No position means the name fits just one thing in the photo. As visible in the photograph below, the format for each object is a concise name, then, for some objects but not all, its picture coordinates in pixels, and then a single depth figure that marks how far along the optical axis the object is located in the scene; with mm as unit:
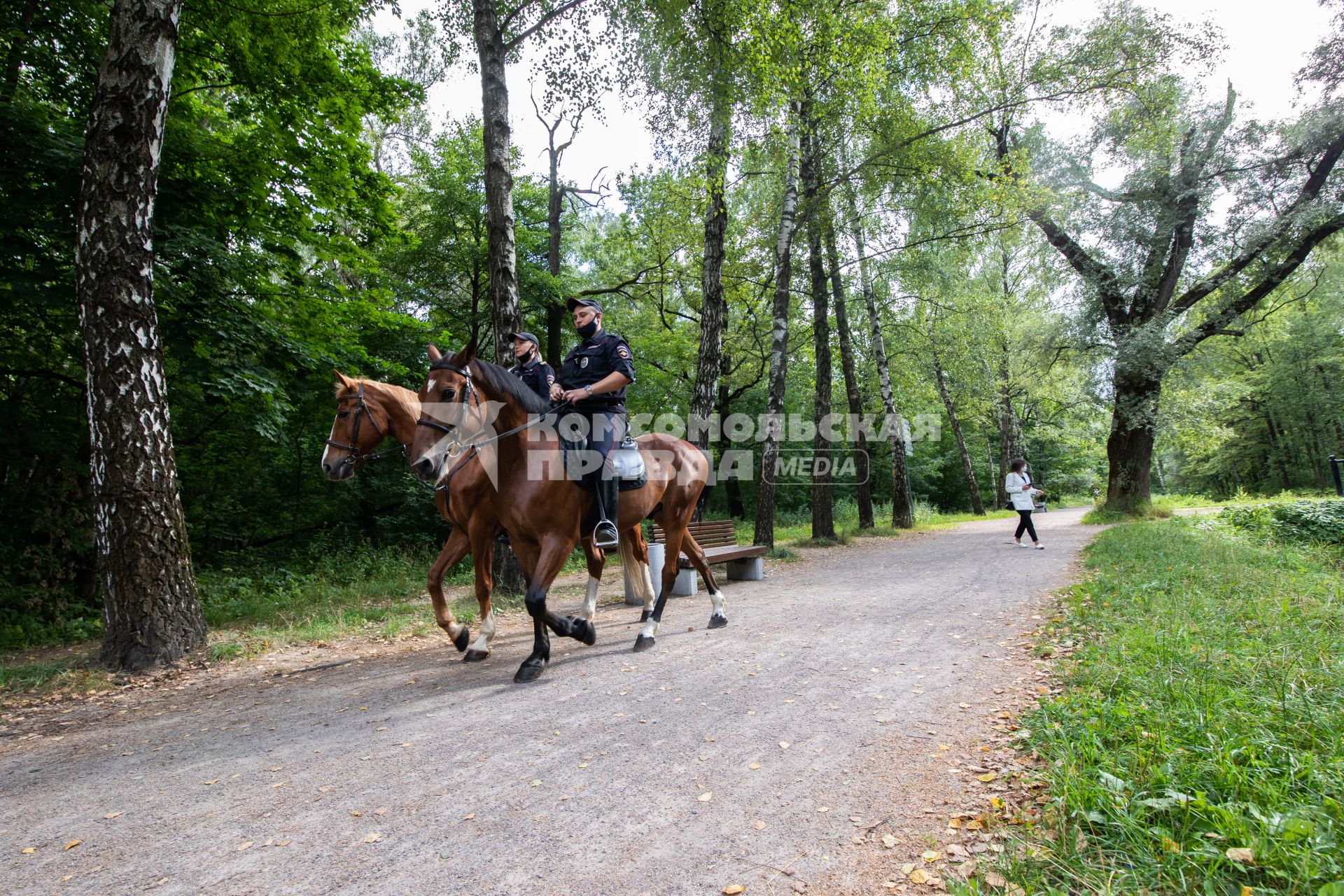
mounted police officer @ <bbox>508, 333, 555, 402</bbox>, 6211
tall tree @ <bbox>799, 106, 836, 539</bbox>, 15797
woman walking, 14148
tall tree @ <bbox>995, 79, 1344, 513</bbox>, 16812
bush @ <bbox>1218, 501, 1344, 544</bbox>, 12328
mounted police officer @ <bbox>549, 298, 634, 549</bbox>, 5770
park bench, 9906
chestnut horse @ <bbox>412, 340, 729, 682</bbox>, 5168
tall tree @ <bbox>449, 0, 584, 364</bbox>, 9547
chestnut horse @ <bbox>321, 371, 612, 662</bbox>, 5715
